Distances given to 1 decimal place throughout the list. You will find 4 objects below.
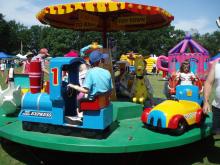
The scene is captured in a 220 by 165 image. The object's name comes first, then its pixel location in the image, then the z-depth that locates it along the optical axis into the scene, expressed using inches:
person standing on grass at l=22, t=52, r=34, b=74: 339.9
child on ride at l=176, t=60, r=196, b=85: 268.1
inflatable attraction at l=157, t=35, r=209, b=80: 451.2
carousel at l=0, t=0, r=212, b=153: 171.6
